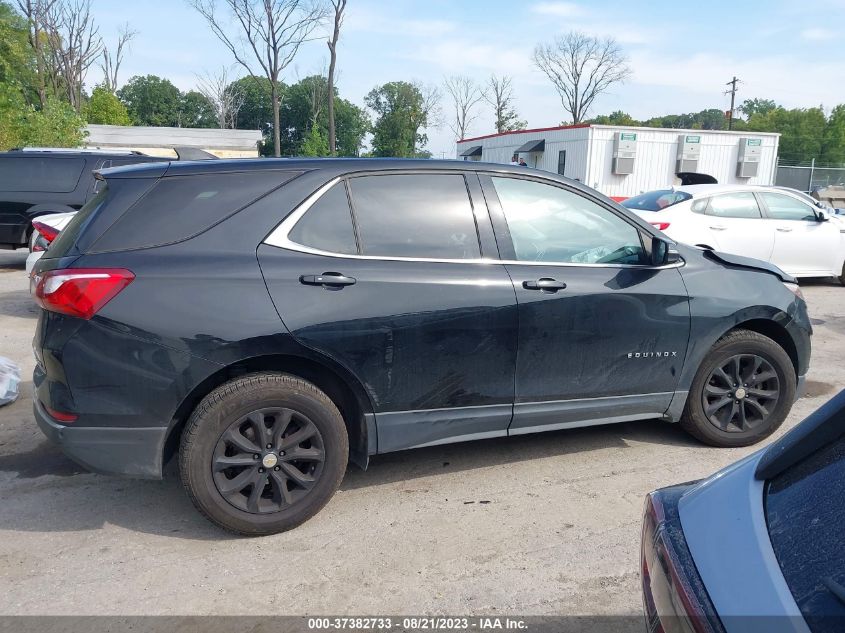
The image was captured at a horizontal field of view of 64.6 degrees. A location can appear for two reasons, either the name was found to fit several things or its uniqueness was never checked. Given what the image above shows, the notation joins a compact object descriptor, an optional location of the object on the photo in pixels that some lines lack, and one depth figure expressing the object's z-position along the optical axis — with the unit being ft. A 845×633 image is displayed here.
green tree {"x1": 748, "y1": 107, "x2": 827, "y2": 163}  203.69
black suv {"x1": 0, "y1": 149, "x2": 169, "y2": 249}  34.37
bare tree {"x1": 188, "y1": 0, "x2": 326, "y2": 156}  114.21
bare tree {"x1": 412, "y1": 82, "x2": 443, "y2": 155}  225.11
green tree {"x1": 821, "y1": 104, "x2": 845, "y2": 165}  191.01
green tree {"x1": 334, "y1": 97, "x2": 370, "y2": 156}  226.17
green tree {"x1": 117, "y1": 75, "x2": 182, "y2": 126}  245.65
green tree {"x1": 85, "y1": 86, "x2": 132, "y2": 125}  160.45
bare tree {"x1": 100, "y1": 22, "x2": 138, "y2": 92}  180.61
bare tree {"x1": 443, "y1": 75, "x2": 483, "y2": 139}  222.28
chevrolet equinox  9.94
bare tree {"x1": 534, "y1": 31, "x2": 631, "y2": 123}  199.11
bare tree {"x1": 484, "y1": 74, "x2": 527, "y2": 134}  217.77
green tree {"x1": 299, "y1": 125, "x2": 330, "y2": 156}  107.96
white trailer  93.66
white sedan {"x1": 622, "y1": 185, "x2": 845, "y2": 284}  30.50
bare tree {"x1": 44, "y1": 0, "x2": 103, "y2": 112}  149.89
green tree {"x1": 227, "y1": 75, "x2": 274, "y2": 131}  214.38
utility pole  205.87
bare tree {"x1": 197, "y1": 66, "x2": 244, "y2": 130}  176.14
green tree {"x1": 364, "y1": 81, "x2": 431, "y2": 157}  222.28
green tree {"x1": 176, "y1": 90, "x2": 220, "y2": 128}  248.93
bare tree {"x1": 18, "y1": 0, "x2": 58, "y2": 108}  134.41
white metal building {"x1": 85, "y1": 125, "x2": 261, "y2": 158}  109.29
